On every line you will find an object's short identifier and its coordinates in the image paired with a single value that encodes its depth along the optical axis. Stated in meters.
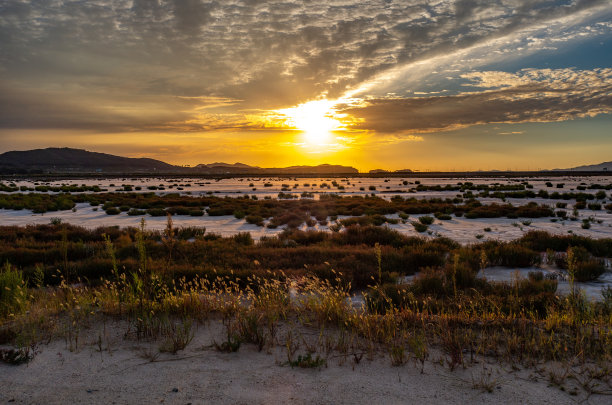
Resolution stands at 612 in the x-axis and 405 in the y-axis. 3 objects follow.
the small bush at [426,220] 17.39
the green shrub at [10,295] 5.04
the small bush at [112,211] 22.20
